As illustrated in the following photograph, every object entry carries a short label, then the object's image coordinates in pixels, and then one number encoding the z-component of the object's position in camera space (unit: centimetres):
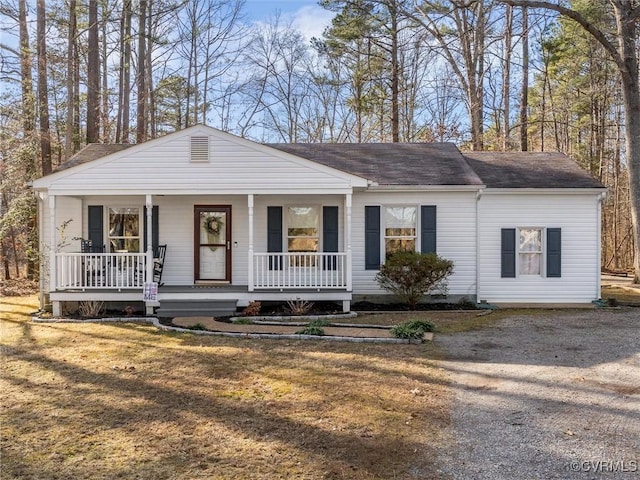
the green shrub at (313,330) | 775
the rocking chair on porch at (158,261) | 1083
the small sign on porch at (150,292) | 960
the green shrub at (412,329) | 740
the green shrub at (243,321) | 893
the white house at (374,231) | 1109
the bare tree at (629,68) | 1259
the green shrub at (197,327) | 832
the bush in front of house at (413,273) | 1019
